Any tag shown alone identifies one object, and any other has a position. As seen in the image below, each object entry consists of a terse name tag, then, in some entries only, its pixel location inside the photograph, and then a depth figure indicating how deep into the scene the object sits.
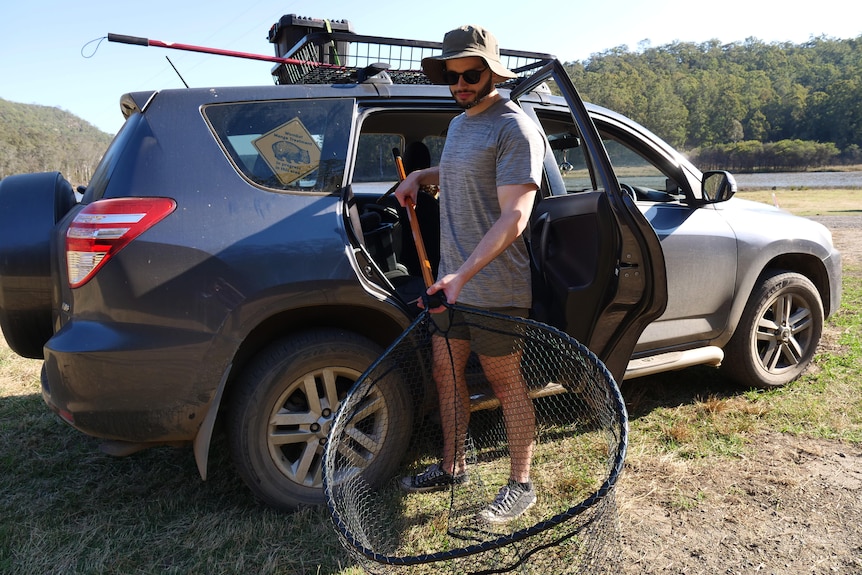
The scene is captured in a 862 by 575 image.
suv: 2.29
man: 2.20
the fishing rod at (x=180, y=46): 3.00
